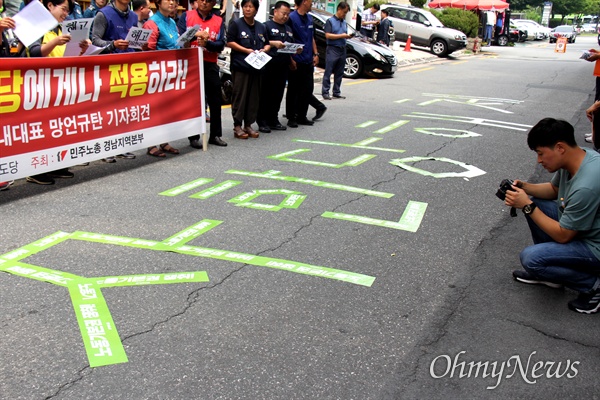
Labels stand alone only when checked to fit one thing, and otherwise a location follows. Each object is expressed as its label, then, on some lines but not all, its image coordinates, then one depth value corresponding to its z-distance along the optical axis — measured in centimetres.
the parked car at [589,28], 7943
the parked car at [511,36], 3962
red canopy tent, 3434
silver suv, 2586
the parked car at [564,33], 4756
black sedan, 1595
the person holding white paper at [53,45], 593
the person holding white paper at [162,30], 696
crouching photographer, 360
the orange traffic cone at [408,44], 2508
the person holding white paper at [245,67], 806
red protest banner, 537
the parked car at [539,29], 4881
